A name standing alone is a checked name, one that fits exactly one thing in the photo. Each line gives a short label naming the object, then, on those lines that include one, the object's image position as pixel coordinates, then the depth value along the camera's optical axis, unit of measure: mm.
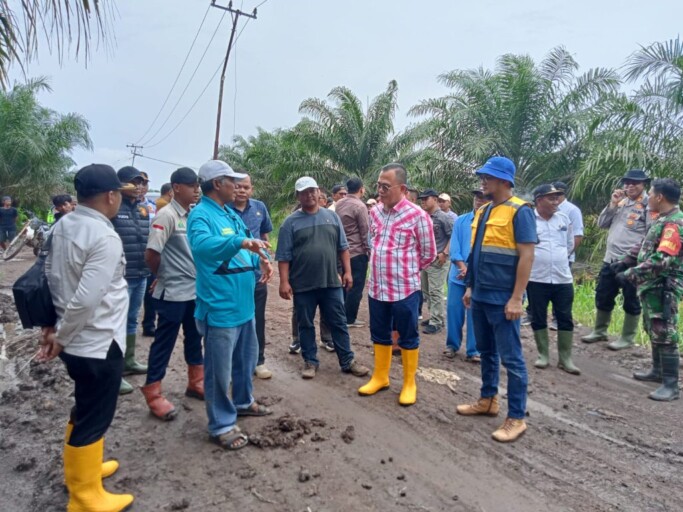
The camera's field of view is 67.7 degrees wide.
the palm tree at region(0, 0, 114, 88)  2629
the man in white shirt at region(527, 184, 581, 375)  5527
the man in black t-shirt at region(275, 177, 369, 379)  4961
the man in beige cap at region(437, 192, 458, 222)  7423
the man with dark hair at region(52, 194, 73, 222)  8555
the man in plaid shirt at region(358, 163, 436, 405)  4457
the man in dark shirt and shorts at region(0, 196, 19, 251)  17000
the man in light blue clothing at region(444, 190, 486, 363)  5762
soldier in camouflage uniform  4801
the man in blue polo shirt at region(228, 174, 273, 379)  4730
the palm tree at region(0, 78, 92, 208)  21219
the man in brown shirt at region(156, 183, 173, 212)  5404
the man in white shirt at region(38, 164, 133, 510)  2656
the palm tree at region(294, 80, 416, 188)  18578
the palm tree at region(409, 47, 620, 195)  14867
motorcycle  15055
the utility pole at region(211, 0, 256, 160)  21470
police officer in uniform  6211
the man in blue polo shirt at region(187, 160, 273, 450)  3404
